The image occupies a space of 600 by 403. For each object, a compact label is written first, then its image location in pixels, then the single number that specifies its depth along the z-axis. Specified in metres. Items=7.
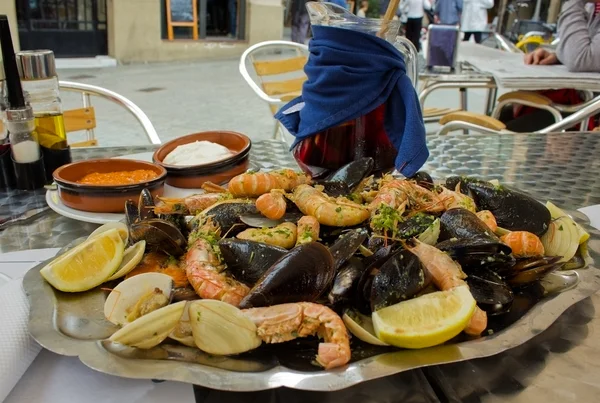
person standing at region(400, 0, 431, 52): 8.01
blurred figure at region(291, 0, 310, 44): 8.66
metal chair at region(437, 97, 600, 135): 2.14
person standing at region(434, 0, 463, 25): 7.89
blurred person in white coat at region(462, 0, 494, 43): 8.29
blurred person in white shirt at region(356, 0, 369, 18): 10.37
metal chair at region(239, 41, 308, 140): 3.13
